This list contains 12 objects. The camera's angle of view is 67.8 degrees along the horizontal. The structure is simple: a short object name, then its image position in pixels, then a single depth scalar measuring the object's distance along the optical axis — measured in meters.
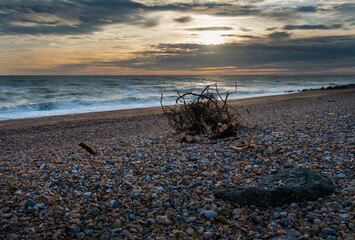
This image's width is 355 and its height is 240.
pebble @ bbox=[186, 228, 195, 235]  2.31
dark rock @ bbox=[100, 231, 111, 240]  2.27
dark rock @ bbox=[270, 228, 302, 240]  2.20
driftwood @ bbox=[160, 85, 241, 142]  5.72
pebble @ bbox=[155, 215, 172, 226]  2.46
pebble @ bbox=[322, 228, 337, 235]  2.21
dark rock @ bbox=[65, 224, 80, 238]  2.33
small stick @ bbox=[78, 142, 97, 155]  4.64
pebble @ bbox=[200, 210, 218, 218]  2.54
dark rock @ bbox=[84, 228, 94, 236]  2.33
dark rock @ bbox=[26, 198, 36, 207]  2.75
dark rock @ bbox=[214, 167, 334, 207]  2.70
